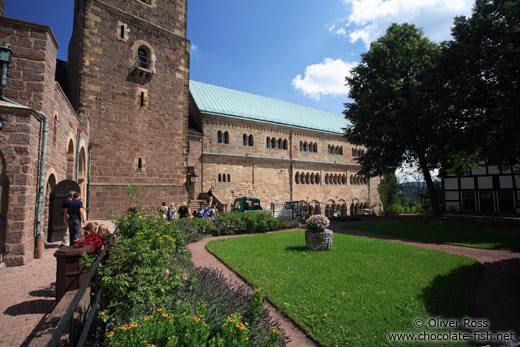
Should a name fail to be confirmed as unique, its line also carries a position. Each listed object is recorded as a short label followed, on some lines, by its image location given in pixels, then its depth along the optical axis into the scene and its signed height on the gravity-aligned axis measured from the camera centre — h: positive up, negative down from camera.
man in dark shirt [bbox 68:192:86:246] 7.70 -0.65
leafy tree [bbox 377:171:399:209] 32.84 +0.49
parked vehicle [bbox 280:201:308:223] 21.61 -1.61
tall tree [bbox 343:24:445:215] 17.40 +6.35
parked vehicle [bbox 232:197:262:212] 23.56 -0.99
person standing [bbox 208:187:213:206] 21.60 -0.20
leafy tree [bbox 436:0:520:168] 12.41 +5.94
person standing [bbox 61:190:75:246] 7.68 -0.38
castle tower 14.73 +6.30
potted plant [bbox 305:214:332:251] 9.64 -1.59
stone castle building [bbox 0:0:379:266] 7.07 +3.70
